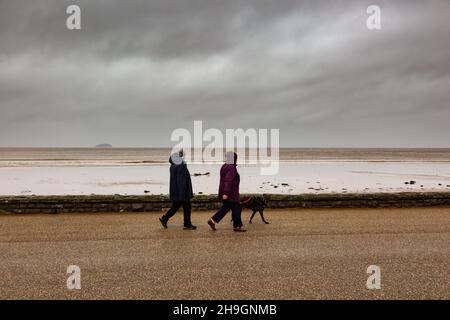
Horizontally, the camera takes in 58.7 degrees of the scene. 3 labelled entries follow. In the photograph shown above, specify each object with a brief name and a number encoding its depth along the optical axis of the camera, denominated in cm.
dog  959
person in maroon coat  865
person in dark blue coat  875
